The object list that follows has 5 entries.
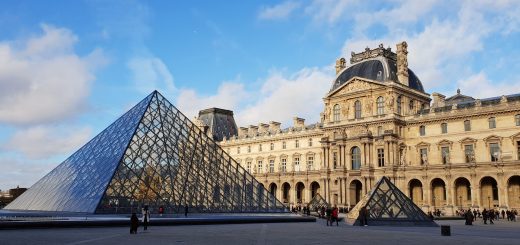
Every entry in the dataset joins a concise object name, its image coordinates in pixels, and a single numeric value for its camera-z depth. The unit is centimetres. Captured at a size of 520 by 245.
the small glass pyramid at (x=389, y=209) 2539
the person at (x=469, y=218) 2728
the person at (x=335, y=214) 2526
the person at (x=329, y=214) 2492
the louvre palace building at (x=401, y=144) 4500
